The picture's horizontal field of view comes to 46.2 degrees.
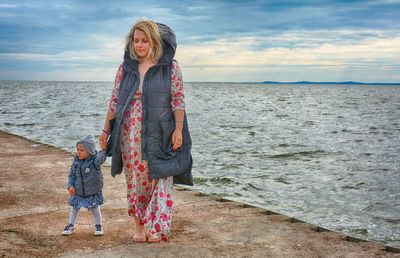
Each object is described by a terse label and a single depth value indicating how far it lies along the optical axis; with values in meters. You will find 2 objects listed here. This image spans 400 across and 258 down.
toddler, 4.65
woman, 4.40
